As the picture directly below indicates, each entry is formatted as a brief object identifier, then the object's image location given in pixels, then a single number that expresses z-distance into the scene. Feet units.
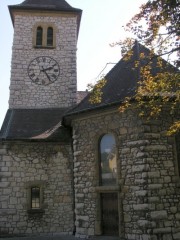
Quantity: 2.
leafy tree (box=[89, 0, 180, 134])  23.20
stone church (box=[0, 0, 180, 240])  30.48
